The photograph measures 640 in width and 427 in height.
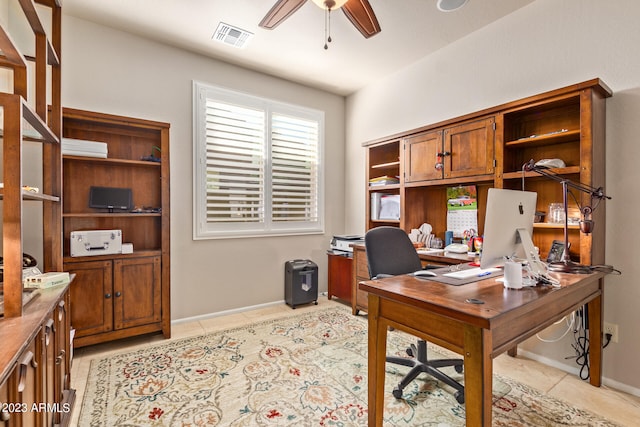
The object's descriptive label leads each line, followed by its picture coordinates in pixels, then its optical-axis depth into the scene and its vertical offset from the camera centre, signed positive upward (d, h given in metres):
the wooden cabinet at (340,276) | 3.87 -0.82
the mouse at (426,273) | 1.89 -0.38
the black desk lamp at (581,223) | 1.99 -0.07
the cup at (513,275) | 1.59 -0.32
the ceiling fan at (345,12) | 2.05 +1.36
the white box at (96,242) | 2.56 -0.27
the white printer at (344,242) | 3.83 -0.38
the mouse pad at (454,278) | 1.74 -0.38
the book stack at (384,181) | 3.61 +0.37
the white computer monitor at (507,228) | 1.62 -0.09
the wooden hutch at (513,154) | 2.10 +0.49
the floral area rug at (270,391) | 1.82 -1.20
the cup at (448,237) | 3.18 -0.26
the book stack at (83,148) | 2.54 +0.52
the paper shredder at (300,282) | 3.81 -0.88
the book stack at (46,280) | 1.65 -0.38
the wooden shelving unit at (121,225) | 2.60 -0.14
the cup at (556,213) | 2.42 -0.01
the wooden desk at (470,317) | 1.18 -0.47
